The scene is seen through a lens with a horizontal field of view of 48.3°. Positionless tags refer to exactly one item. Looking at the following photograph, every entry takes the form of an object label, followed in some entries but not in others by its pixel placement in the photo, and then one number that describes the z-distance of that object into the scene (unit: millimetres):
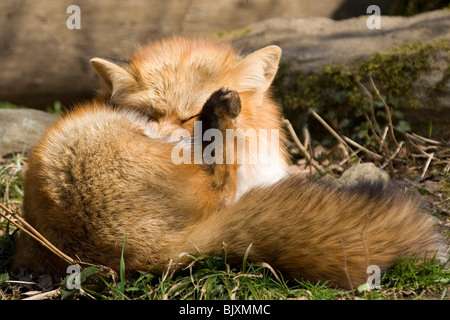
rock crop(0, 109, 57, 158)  5199
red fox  2510
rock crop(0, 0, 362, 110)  6590
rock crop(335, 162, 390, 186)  3719
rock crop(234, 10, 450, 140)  4609
